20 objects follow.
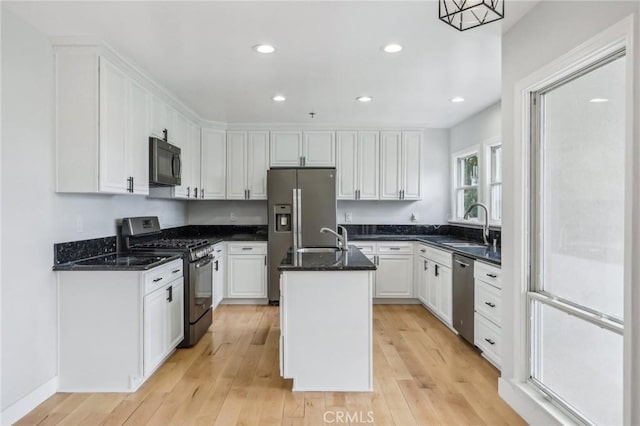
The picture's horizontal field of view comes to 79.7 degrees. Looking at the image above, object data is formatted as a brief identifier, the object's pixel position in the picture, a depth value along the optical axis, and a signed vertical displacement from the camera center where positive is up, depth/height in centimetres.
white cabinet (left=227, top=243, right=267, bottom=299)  496 -79
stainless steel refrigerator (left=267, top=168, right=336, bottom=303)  488 +6
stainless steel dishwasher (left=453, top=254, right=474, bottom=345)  342 -79
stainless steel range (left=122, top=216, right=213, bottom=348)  345 -51
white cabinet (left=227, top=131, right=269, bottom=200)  528 +66
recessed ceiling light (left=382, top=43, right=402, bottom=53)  269 +116
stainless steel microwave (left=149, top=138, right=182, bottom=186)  344 +46
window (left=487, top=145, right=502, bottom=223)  426 +32
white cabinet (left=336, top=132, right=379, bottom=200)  529 +70
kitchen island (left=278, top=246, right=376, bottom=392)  259 -81
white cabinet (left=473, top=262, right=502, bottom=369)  292 -81
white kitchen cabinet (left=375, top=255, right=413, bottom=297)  499 -84
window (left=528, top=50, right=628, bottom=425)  179 -16
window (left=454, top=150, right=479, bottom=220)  488 +38
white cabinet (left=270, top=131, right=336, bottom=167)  529 +86
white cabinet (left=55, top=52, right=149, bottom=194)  263 +62
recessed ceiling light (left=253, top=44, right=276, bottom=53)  271 +117
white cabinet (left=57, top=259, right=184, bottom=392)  261 -81
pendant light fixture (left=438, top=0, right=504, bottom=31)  152 +107
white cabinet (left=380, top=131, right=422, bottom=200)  530 +68
